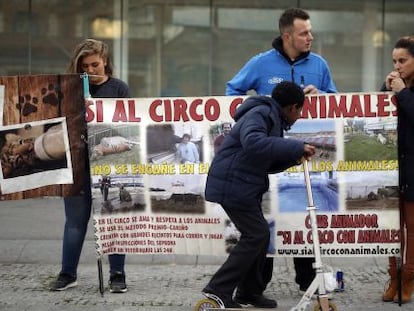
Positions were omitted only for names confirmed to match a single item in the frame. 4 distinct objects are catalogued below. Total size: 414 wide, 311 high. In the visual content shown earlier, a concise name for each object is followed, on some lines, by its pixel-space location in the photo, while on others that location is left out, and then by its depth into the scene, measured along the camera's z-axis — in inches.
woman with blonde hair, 366.4
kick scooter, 282.2
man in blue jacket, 350.8
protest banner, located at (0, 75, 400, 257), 337.3
